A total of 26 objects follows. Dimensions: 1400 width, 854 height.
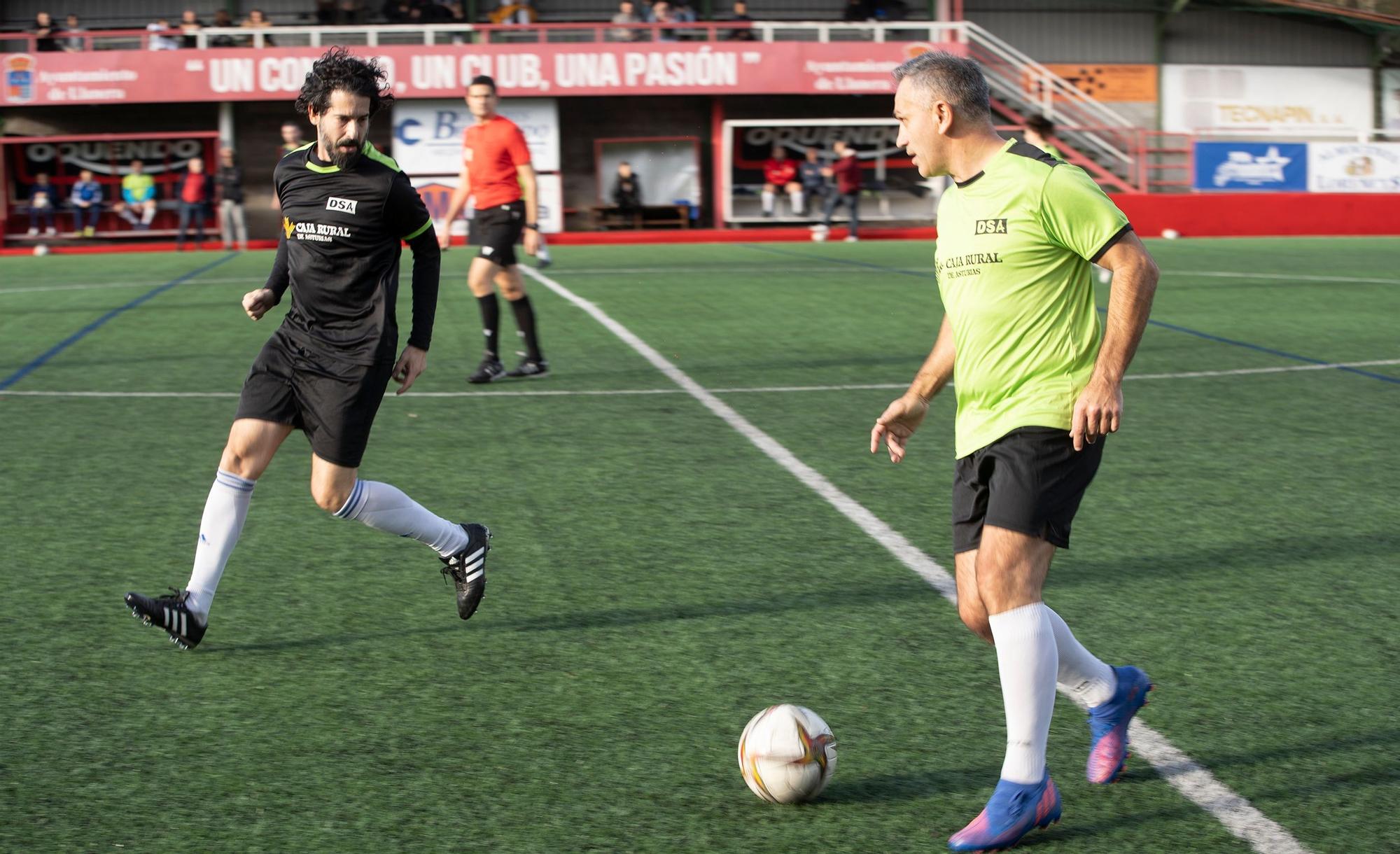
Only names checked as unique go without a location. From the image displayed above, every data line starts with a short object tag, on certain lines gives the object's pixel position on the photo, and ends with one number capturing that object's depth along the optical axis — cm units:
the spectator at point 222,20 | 3391
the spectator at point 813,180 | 3272
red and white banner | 3102
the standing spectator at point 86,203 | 3144
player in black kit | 473
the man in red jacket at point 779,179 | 3300
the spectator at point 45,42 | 3142
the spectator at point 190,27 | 3173
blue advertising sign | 3216
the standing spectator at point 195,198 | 2905
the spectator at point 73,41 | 3123
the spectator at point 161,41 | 3139
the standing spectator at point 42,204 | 3123
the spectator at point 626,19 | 3225
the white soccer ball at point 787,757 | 354
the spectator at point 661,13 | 3453
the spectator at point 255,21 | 3359
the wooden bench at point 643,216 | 3284
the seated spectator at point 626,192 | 3284
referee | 1046
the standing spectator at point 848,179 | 2953
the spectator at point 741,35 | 3266
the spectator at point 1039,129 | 1434
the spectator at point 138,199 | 3158
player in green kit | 331
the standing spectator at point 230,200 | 2891
